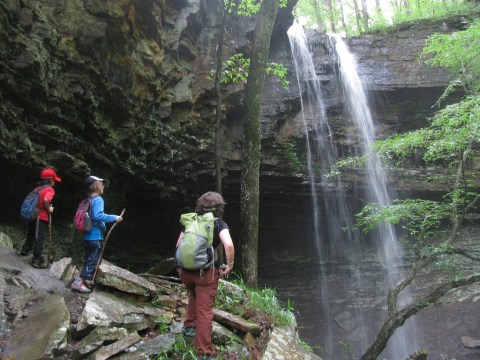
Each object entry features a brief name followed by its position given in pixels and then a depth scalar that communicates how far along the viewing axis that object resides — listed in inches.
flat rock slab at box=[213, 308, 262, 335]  175.2
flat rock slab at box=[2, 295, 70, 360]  123.4
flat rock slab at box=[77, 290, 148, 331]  150.8
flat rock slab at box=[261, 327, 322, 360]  156.2
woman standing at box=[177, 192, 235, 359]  141.0
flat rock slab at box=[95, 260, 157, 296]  192.5
